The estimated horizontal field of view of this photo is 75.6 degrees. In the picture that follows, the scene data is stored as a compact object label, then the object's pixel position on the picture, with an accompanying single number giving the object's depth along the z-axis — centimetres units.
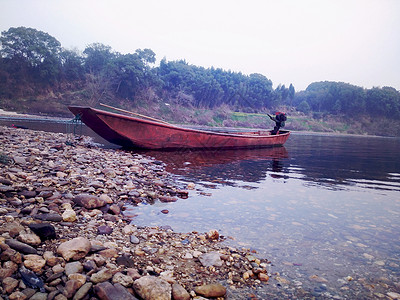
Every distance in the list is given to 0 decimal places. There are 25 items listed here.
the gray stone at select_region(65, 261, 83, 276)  209
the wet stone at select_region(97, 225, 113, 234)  308
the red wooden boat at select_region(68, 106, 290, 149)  970
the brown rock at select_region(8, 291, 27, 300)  176
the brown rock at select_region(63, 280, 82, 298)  188
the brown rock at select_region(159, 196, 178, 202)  477
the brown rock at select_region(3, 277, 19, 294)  181
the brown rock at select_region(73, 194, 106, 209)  372
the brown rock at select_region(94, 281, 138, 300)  189
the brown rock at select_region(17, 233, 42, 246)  236
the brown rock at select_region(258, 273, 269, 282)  254
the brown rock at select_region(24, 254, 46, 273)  205
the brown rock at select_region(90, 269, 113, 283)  205
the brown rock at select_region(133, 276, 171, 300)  201
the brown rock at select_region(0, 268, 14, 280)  190
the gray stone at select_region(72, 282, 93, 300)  187
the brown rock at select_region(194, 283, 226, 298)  218
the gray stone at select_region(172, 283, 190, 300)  208
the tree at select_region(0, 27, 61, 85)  4019
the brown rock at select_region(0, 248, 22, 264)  204
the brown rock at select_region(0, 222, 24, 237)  245
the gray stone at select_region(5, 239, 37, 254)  219
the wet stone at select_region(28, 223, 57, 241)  252
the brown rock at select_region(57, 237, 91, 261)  228
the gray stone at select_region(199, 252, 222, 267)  267
